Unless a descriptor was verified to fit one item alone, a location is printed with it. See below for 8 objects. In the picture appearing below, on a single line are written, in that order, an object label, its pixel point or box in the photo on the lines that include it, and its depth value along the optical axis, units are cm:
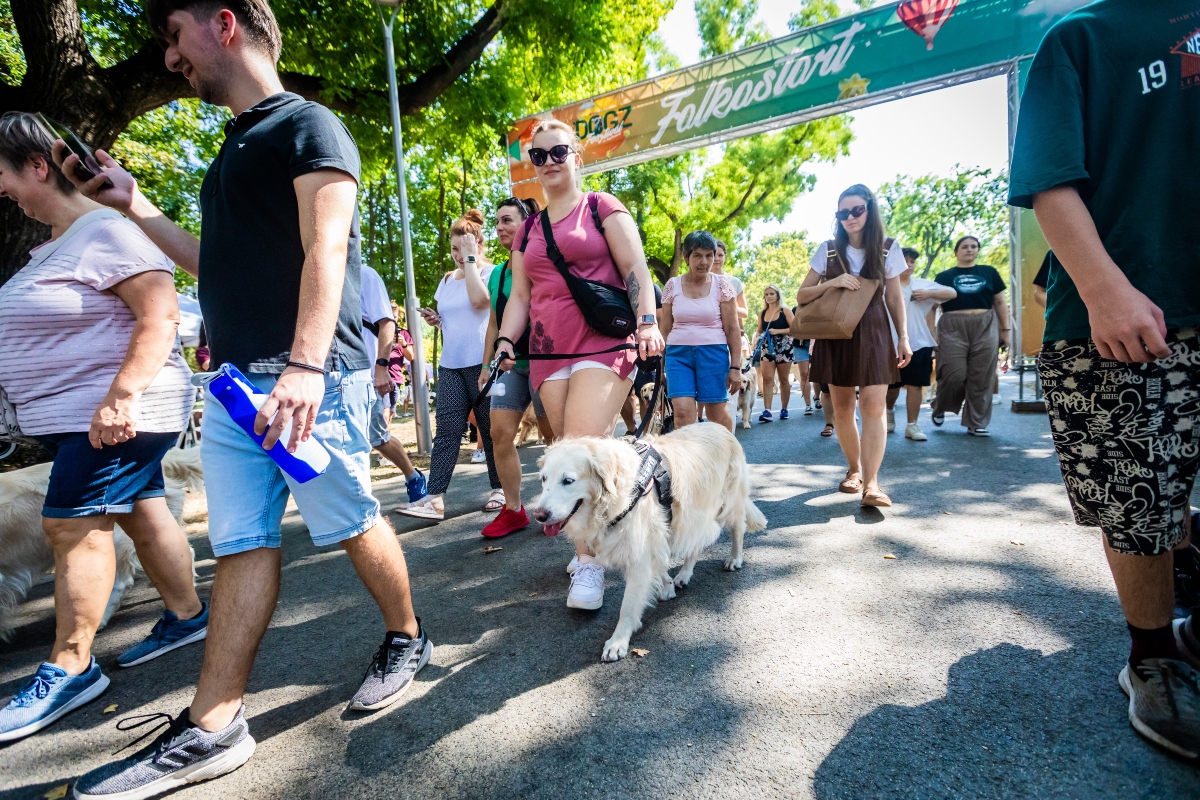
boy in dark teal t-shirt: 135
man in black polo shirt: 150
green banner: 720
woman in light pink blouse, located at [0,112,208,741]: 197
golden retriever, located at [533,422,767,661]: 222
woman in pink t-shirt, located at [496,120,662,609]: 251
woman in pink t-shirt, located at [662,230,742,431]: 436
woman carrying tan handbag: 363
